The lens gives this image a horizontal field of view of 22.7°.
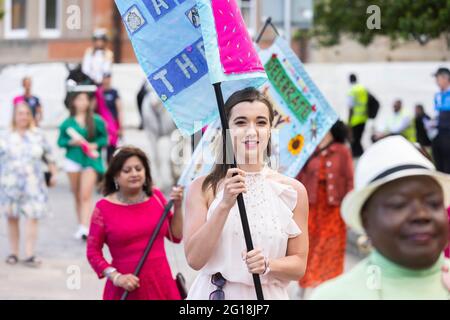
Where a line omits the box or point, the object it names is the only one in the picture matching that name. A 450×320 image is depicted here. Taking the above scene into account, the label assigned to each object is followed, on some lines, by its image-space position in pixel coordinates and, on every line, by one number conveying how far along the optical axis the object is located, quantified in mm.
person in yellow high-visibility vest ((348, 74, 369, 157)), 20484
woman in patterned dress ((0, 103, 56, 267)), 10117
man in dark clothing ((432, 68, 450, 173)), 14164
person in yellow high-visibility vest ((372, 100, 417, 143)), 19141
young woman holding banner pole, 4570
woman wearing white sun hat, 2977
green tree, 16641
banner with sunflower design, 6500
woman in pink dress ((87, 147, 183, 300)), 6207
